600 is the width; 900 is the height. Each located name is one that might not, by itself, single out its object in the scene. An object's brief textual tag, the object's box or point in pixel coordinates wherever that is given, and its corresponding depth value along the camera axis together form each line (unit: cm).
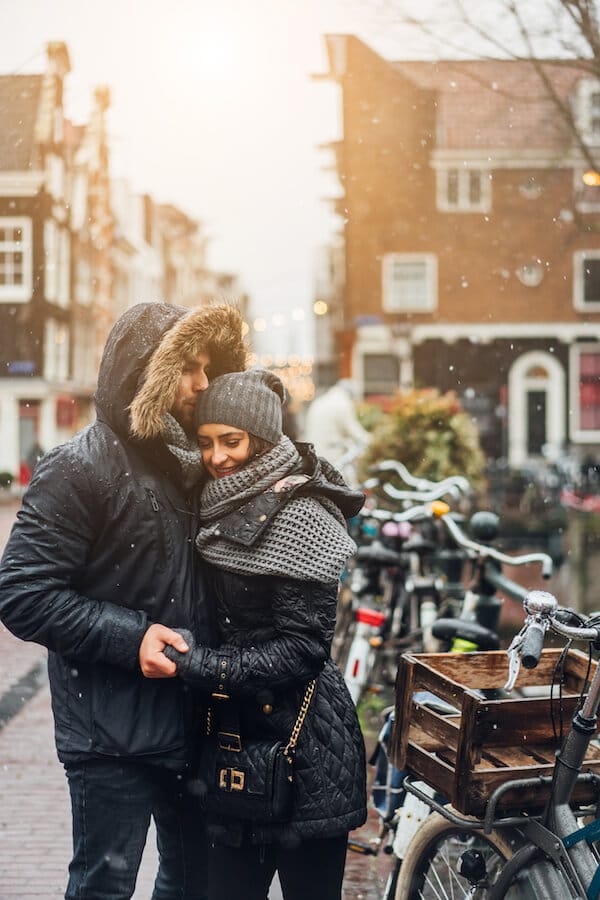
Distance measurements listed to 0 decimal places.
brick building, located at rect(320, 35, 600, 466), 698
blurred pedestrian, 848
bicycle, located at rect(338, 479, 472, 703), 561
